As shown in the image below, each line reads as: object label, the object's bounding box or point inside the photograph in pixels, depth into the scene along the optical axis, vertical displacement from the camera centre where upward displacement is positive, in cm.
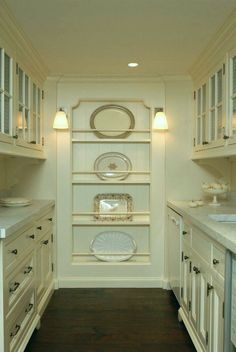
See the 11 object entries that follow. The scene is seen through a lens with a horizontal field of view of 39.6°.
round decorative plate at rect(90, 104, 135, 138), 350 +63
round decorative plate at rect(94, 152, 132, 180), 353 +15
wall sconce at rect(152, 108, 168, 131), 326 +56
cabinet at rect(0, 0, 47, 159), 215 +67
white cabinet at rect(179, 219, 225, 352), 168 -69
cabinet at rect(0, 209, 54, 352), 173 -68
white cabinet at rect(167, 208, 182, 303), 277 -65
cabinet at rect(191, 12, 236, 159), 225 +65
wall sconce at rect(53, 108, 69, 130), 325 +56
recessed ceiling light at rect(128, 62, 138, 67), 295 +103
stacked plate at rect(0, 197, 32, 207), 274 -21
